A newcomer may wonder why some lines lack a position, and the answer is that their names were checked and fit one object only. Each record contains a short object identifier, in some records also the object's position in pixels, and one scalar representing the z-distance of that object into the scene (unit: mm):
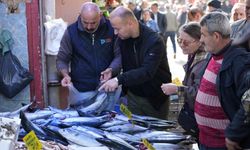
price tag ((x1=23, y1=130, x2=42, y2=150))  4126
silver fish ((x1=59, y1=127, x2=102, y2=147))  4890
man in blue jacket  6741
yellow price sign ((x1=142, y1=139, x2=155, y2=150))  4621
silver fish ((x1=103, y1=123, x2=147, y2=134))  5251
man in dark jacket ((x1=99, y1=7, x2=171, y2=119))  6056
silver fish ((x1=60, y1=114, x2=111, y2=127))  5310
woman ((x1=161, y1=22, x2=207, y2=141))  5163
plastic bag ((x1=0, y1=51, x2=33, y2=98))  7941
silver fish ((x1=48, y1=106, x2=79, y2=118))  5666
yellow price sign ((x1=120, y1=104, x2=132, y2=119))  5535
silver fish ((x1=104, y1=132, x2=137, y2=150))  4730
